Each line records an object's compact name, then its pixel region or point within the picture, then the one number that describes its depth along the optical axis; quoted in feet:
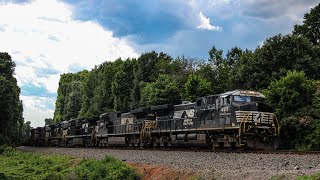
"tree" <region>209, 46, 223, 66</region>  195.11
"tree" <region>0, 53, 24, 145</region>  130.72
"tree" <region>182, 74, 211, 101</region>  138.21
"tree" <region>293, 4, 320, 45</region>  140.77
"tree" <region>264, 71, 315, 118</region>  81.35
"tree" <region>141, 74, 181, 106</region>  151.74
